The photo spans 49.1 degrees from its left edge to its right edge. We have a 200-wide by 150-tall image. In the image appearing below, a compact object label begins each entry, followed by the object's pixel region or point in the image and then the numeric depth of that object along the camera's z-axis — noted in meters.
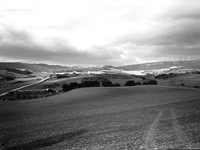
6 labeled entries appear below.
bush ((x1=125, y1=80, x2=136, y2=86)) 98.30
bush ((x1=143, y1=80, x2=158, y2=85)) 97.39
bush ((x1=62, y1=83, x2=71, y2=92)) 90.45
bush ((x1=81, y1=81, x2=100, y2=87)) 97.81
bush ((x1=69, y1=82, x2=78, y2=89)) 94.06
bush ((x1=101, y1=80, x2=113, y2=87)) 99.81
